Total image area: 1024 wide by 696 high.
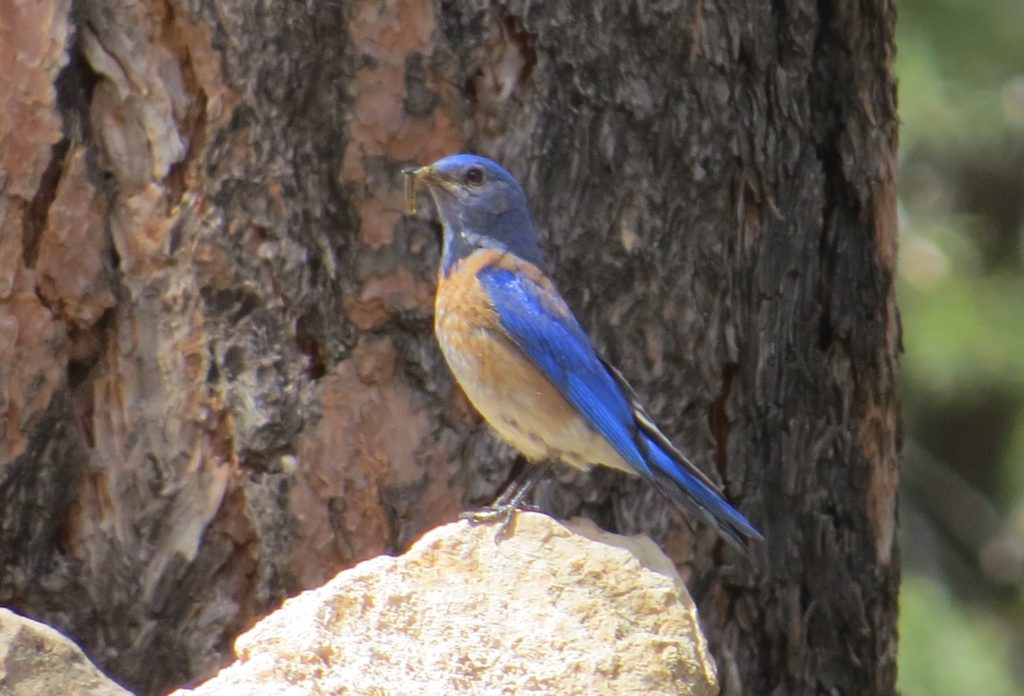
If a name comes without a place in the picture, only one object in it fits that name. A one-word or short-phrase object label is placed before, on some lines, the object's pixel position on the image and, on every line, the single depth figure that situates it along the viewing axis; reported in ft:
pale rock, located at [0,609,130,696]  19.01
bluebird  27.94
